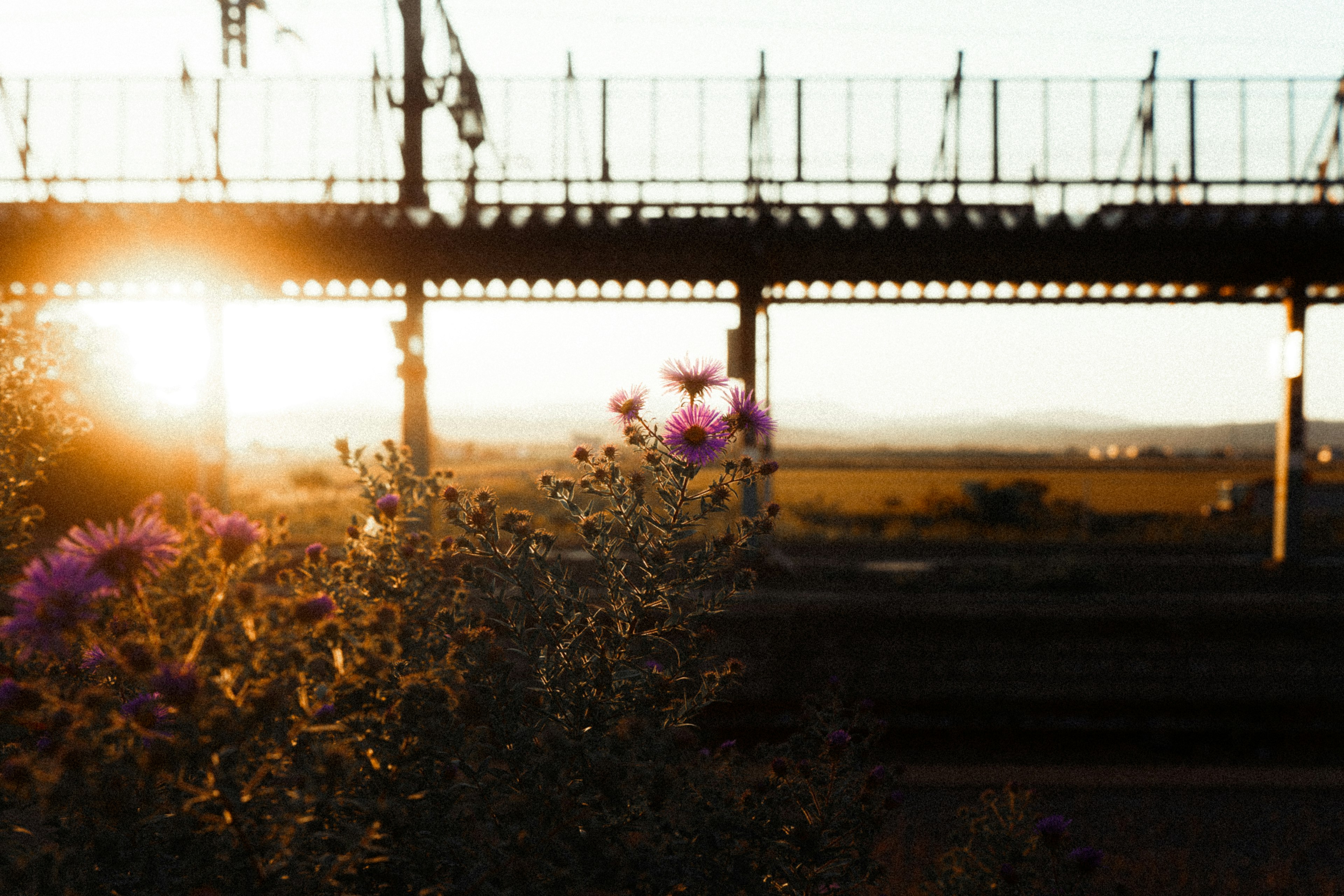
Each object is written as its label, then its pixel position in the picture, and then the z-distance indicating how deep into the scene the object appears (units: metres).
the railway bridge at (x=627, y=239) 8.70
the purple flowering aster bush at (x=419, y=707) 1.38
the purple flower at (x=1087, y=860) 2.17
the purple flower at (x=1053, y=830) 2.21
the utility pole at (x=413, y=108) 8.86
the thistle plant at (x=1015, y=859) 2.22
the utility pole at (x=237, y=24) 9.05
